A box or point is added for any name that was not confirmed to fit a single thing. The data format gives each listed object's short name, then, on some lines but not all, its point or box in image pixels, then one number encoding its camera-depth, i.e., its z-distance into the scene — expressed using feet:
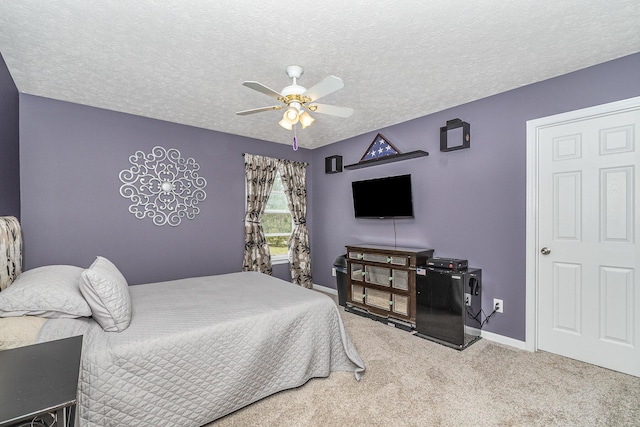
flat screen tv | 12.10
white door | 7.59
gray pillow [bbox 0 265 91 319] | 5.14
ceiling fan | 6.68
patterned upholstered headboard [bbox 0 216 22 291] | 5.89
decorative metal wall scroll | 11.62
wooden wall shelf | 11.67
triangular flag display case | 12.31
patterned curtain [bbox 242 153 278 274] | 14.42
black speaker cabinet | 9.42
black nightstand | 2.79
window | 15.76
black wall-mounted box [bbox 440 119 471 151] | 10.33
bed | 4.95
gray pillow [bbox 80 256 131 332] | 5.58
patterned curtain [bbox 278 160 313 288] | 15.93
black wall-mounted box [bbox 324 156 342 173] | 15.33
